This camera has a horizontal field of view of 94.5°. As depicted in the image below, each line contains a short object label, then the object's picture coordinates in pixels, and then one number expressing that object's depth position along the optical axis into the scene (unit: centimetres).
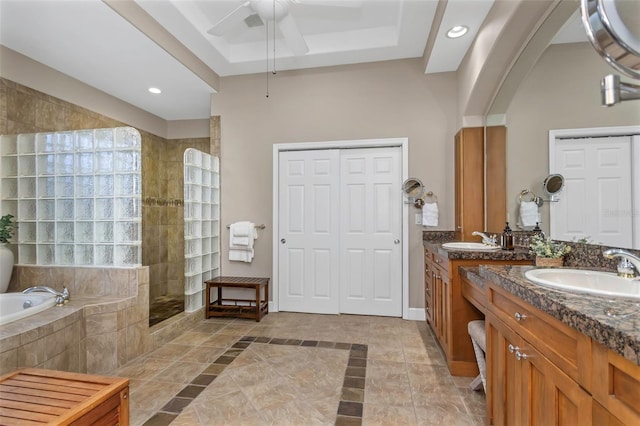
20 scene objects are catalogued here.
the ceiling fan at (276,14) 228
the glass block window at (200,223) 325
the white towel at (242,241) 356
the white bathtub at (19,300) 238
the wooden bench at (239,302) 329
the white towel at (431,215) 323
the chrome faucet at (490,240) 255
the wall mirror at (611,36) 76
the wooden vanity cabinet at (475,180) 280
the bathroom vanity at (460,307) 204
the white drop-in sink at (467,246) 241
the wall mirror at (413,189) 332
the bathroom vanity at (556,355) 69
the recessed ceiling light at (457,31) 249
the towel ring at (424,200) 331
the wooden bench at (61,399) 109
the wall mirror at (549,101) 160
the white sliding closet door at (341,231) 345
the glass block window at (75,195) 257
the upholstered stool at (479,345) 176
